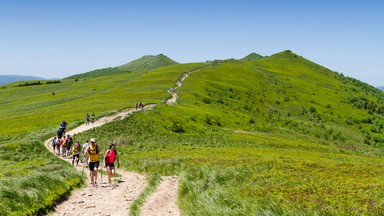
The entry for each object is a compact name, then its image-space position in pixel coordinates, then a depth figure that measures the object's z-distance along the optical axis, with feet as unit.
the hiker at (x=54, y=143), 135.89
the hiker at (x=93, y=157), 76.02
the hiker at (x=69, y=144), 127.38
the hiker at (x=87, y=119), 198.48
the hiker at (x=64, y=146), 126.07
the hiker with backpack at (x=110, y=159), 78.62
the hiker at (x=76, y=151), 105.91
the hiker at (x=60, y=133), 148.80
